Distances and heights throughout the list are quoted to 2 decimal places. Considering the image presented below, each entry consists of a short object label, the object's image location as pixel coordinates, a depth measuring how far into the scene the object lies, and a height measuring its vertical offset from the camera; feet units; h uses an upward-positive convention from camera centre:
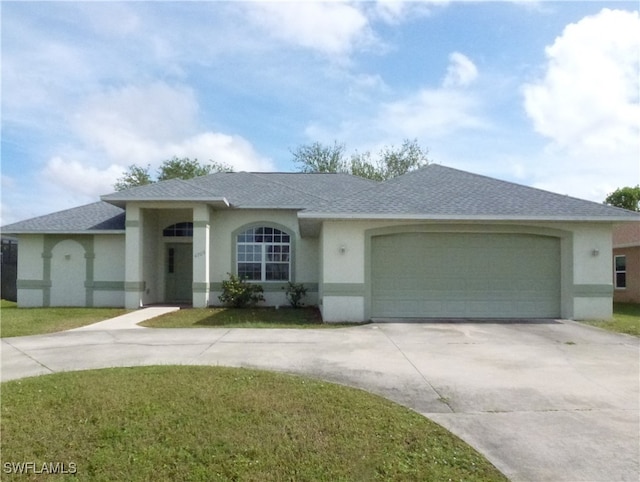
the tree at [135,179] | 137.76 +21.25
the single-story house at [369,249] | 40.24 -0.15
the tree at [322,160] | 130.93 +25.83
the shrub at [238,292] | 51.83 -5.23
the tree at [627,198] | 138.92 +16.17
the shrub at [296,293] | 53.88 -5.45
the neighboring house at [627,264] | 66.44 -2.37
